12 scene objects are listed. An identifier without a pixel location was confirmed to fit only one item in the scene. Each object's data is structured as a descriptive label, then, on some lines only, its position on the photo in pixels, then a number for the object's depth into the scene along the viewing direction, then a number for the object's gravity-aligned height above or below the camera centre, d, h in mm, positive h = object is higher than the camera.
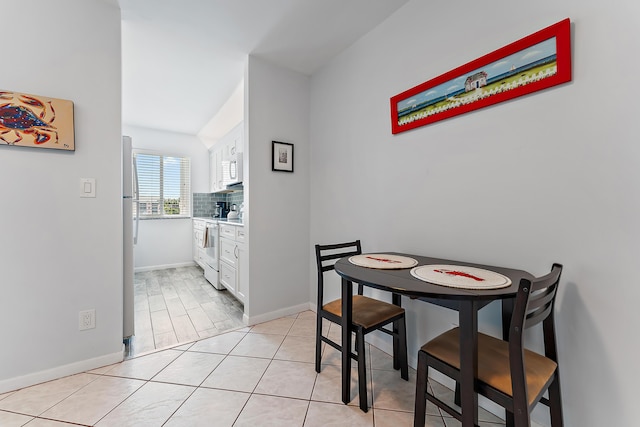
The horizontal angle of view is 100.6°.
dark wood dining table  970 -310
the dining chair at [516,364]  854 -593
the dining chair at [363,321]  1434 -627
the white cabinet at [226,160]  3717 +875
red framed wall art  1146 +699
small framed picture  2605 +577
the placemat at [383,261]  1418 -276
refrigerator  2066 -155
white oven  3553 -578
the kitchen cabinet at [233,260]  2709 -515
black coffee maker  4844 +76
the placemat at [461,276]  1046 -279
